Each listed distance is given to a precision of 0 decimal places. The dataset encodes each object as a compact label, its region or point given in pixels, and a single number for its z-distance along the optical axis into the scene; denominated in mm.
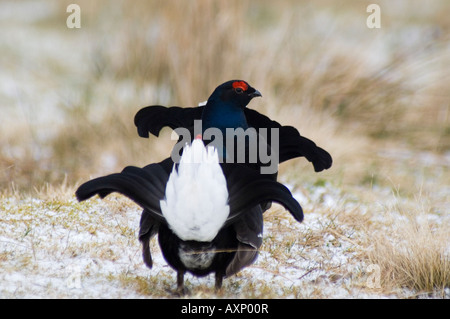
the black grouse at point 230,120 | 5562
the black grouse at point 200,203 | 4656
